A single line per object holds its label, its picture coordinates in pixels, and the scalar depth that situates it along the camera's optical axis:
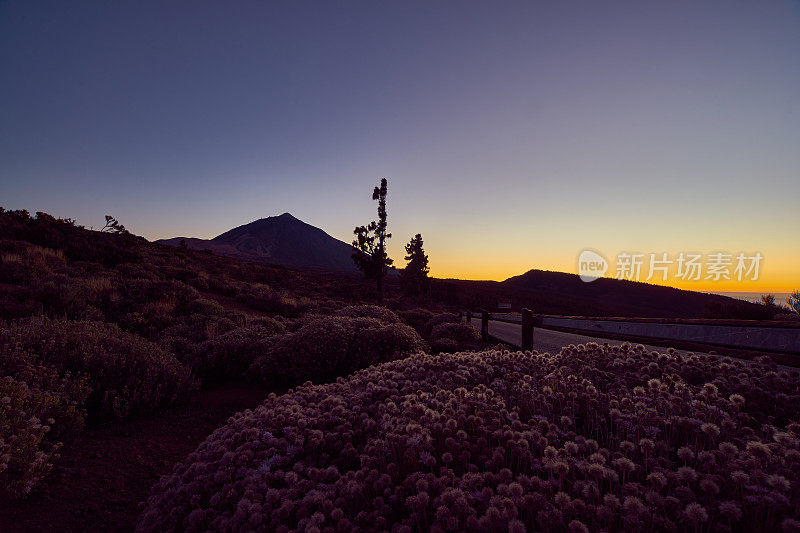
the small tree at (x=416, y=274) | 47.09
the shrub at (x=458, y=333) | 13.20
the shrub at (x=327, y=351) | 7.80
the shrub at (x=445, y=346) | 11.26
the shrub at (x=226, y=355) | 8.34
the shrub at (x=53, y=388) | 4.75
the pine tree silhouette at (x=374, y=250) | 42.19
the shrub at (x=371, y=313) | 13.26
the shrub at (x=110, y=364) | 5.75
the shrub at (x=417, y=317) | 18.55
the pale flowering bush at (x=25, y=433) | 3.55
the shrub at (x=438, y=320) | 16.69
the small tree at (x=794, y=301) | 17.06
